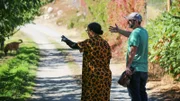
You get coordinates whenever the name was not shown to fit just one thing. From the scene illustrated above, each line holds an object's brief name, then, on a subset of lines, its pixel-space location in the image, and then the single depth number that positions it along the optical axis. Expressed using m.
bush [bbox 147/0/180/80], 12.92
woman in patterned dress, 9.00
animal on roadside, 31.88
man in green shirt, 9.18
